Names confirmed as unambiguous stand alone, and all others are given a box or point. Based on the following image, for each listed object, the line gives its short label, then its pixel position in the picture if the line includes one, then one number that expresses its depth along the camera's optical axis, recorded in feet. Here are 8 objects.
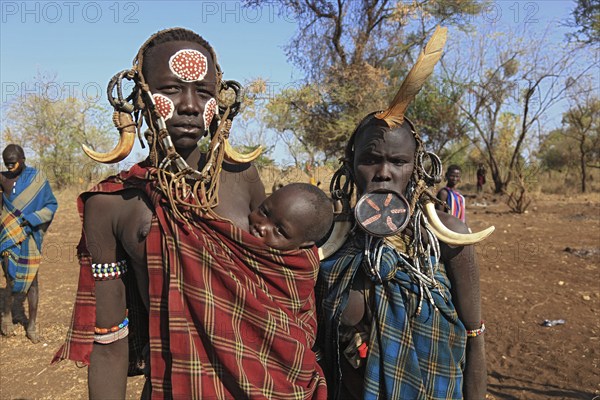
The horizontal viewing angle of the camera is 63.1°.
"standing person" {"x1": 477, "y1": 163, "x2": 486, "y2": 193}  63.16
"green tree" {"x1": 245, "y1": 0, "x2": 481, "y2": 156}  43.04
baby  5.05
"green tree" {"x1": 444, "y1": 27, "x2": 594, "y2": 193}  58.75
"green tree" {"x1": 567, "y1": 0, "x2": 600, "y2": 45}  47.11
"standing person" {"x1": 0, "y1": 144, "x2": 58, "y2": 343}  16.94
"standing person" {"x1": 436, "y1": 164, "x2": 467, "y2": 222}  21.38
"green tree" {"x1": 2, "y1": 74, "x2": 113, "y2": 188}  67.26
